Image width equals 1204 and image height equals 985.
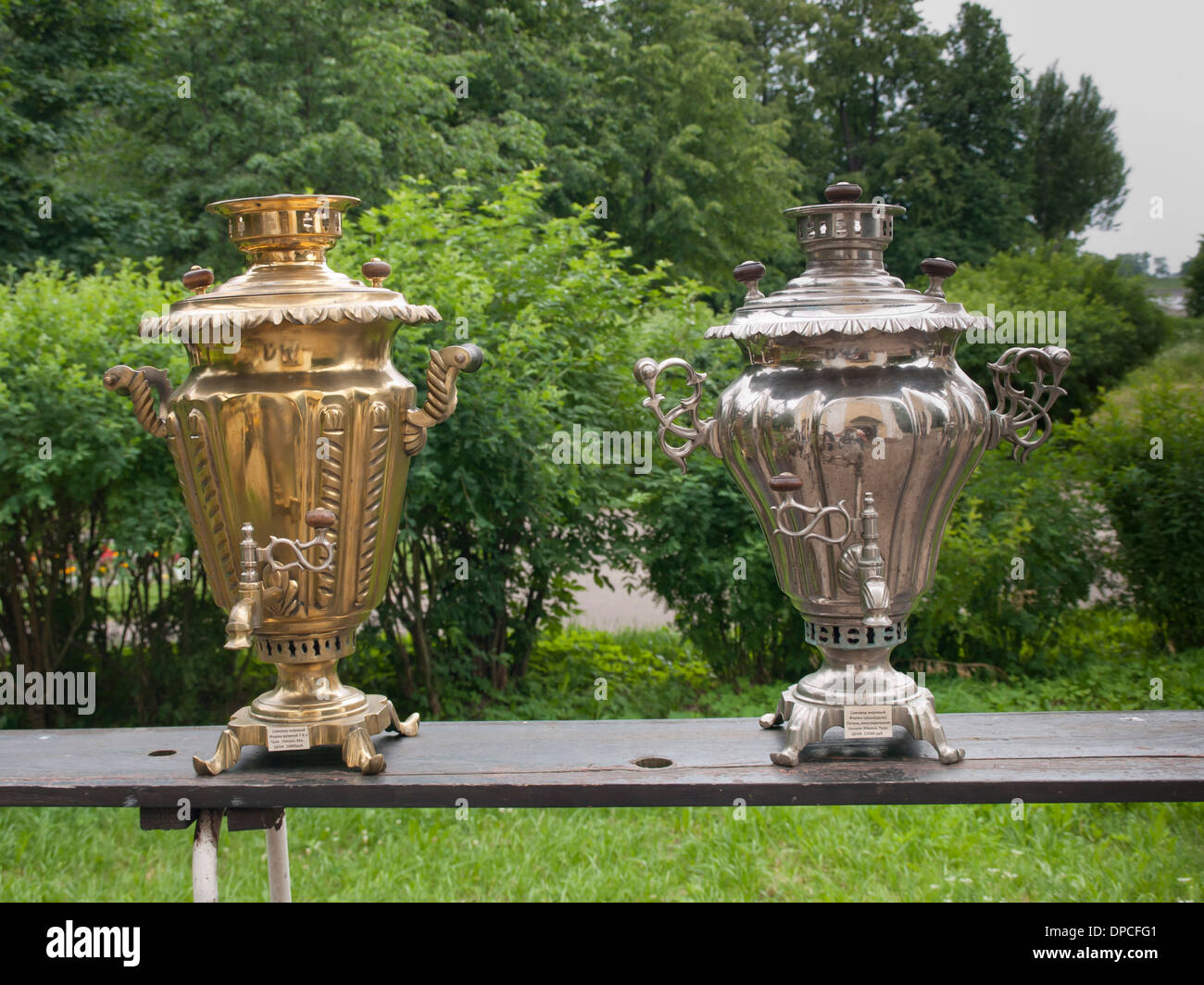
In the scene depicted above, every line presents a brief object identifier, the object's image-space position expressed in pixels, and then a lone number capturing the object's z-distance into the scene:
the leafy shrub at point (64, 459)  3.63
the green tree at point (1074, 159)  23.11
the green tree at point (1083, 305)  11.62
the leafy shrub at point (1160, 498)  4.58
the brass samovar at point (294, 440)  2.13
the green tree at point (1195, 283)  12.79
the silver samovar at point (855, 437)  2.12
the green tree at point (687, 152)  14.53
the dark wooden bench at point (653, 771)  2.10
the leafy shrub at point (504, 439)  4.00
